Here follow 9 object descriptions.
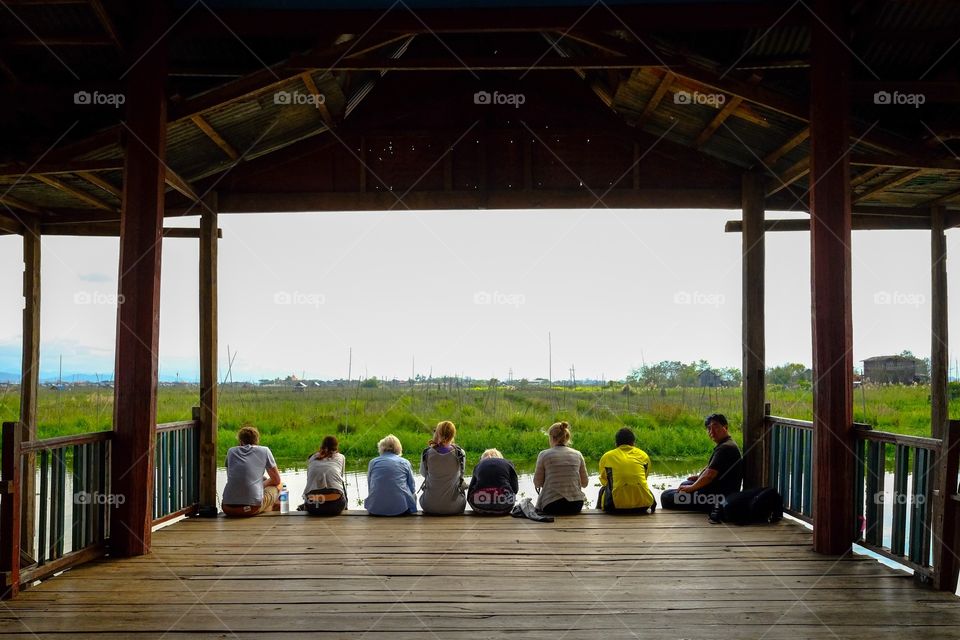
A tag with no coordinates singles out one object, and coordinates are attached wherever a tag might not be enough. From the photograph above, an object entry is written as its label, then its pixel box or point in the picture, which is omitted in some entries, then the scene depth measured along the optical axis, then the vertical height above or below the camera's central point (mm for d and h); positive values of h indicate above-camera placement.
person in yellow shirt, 6941 -1194
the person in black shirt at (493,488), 6910 -1264
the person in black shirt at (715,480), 6863 -1178
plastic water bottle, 7687 -1592
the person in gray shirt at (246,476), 7043 -1195
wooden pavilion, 5352 +1889
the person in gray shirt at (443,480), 7051 -1220
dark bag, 6520 -1348
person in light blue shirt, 6992 -1285
